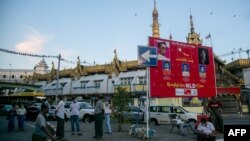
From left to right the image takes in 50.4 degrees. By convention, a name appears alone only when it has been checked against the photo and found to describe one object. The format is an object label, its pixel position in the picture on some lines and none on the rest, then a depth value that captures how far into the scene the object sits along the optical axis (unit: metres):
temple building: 36.19
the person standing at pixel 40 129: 6.50
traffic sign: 13.41
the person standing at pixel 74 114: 13.52
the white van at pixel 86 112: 22.20
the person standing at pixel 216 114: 14.72
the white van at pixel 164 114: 20.33
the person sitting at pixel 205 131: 9.78
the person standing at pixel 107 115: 14.42
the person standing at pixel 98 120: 12.71
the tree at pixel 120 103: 15.92
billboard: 14.30
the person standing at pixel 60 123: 12.09
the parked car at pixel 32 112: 24.97
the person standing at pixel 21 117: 16.53
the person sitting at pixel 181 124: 14.20
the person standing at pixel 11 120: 16.48
